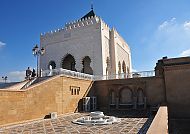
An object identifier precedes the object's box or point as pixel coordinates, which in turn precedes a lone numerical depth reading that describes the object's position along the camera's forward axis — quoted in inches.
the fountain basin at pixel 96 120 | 255.2
